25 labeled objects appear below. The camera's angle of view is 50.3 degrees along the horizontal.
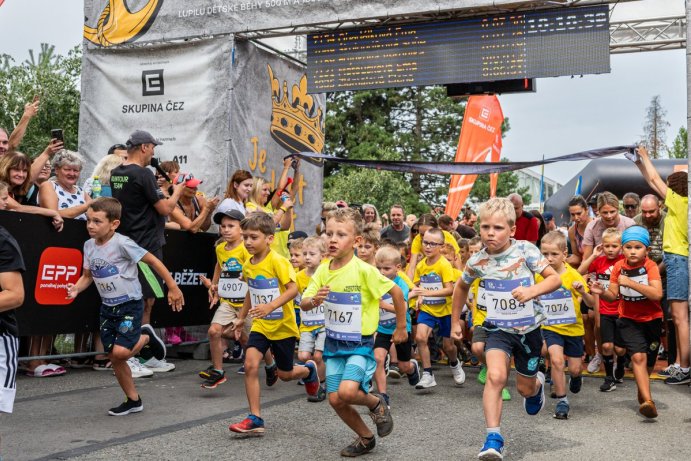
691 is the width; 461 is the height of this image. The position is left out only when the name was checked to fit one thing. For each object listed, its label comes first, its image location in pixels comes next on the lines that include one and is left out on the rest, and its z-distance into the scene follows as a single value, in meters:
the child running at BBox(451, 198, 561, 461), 5.24
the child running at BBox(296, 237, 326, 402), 7.39
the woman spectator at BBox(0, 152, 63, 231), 7.26
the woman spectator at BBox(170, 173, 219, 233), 8.77
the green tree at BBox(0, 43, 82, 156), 29.06
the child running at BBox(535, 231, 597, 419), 6.95
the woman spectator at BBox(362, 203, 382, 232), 12.20
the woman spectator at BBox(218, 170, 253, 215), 9.06
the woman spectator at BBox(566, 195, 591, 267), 9.42
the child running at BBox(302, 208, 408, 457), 5.07
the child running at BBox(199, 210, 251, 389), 7.74
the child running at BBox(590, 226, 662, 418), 6.85
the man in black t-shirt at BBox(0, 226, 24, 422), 3.69
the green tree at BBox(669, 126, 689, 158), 44.64
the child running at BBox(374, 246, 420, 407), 7.12
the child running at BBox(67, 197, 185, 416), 6.11
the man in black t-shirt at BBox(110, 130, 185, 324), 7.44
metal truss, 12.02
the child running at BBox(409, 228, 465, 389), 8.34
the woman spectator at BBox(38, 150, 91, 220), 7.84
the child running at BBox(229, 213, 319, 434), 6.01
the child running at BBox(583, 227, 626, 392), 7.59
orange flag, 16.08
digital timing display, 9.48
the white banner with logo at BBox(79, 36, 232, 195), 11.16
